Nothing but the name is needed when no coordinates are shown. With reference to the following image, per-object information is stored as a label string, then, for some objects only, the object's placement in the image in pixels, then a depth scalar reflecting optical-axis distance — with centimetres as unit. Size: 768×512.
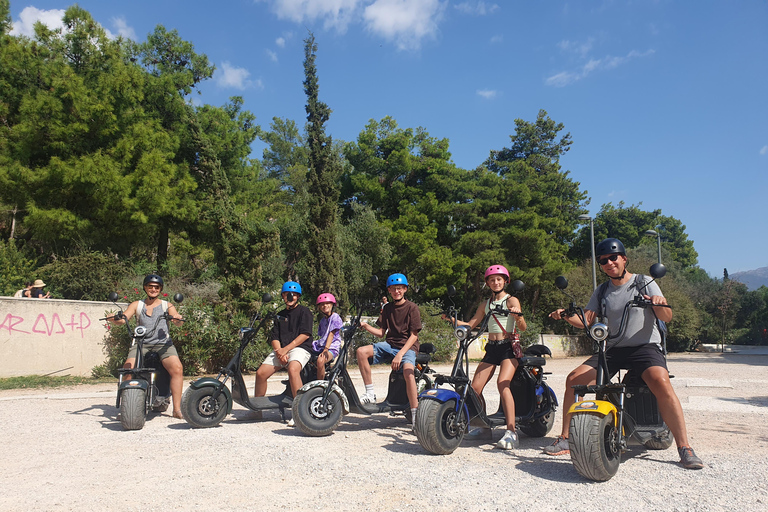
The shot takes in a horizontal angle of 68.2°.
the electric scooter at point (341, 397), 607
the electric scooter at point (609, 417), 414
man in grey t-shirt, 463
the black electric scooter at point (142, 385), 641
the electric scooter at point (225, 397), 652
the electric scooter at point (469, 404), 501
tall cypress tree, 2088
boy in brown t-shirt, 646
